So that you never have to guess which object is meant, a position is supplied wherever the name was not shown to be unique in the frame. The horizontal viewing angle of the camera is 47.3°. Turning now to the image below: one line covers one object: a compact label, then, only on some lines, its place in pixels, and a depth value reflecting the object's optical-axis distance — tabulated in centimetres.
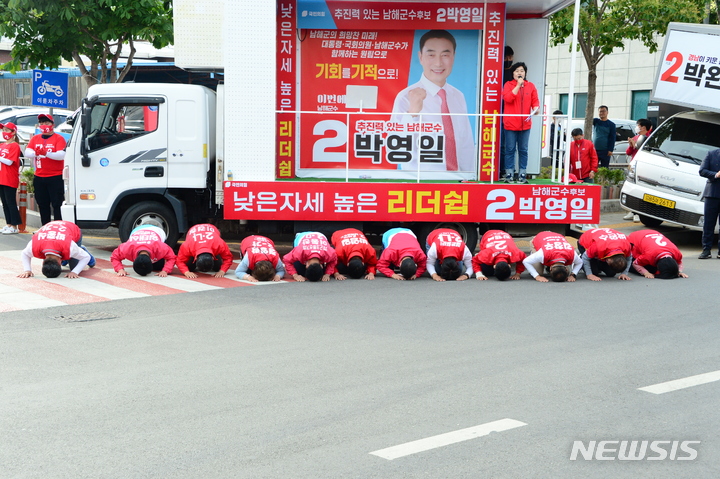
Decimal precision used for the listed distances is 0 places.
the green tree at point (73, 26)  1520
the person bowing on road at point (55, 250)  975
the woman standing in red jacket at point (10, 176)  1334
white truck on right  1334
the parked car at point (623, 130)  2694
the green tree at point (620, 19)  1784
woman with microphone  1174
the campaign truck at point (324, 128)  1103
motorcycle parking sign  1602
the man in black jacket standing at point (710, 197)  1209
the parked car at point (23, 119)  2350
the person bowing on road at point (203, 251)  999
